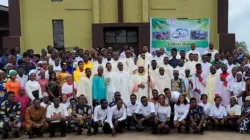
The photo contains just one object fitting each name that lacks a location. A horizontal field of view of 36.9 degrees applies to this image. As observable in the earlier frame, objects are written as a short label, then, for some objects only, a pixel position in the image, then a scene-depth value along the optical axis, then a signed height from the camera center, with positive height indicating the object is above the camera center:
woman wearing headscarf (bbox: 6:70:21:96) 9.38 -1.00
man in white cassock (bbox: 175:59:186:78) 10.27 -0.72
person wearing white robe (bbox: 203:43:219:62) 12.20 -0.30
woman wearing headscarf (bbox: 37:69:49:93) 9.77 -0.97
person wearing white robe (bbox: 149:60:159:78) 10.29 -0.74
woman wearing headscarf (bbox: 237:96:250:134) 9.08 -1.89
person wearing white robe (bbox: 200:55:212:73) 10.67 -0.64
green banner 12.82 +0.28
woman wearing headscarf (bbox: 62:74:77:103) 9.81 -1.15
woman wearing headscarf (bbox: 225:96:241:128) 9.29 -1.78
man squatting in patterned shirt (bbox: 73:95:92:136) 9.14 -1.77
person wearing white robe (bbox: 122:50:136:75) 10.92 -0.60
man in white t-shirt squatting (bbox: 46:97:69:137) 9.01 -1.75
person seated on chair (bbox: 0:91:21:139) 8.91 -1.72
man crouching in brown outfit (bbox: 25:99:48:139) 8.85 -1.80
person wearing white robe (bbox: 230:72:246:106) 9.56 -1.17
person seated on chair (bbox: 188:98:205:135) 9.00 -1.82
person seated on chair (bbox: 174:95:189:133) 9.12 -1.73
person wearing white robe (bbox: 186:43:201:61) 11.98 -0.26
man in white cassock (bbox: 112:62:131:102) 10.30 -1.11
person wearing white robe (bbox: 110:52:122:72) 10.64 -0.50
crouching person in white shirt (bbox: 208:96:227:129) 9.34 -1.81
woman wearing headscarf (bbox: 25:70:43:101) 9.52 -1.11
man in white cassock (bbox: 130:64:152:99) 10.17 -1.11
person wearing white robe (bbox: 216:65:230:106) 9.96 -1.20
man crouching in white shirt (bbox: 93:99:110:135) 9.17 -1.78
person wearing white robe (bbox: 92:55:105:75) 10.59 -0.59
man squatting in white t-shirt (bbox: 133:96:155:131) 9.27 -1.78
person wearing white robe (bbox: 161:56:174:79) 10.38 -0.72
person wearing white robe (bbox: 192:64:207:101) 10.20 -1.12
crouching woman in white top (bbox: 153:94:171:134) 9.05 -1.81
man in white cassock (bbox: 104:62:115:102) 10.16 -1.00
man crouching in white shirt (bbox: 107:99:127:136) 9.13 -1.80
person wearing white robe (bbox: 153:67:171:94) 10.27 -1.09
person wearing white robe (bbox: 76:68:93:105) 9.98 -1.11
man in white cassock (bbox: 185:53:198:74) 10.78 -0.63
